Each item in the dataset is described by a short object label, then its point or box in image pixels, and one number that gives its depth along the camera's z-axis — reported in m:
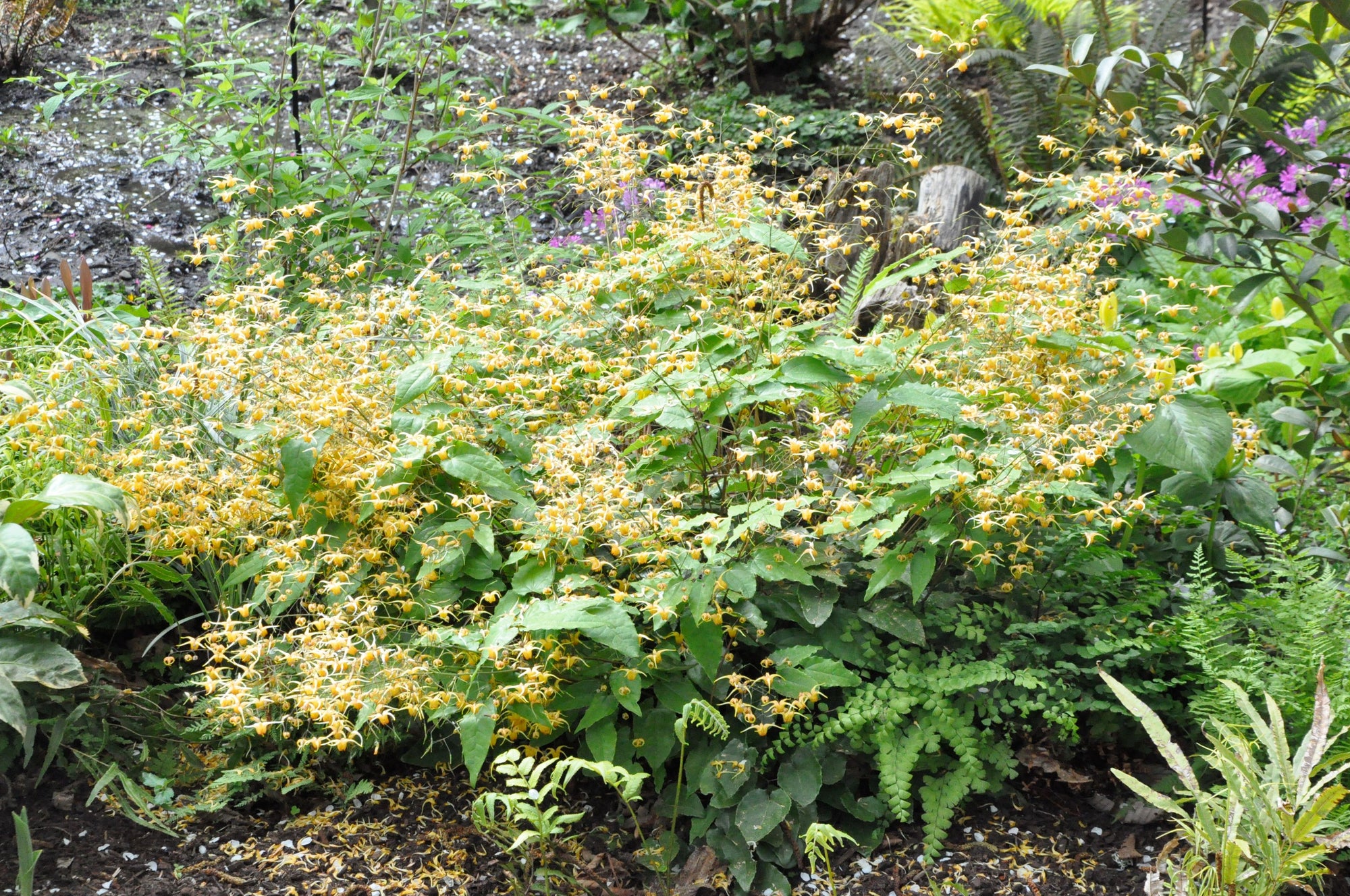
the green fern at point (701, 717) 1.80
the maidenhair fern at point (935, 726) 2.00
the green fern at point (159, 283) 3.02
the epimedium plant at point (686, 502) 1.98
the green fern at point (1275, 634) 2.04
